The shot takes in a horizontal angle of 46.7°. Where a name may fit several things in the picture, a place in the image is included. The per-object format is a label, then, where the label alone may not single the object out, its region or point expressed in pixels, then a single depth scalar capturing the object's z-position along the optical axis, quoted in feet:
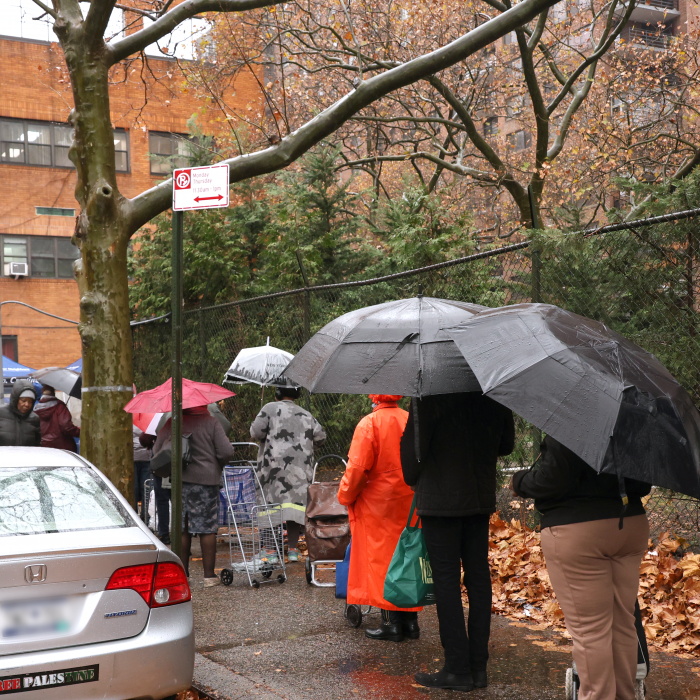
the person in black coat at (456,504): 15.69
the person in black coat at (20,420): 32.48
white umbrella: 29.63
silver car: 12.12
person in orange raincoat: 18.38
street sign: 18.05
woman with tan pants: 12.31
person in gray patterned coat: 27.99
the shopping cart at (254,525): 25.43
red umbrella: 23.70
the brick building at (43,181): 108.58
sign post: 18.15
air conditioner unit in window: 109.40
